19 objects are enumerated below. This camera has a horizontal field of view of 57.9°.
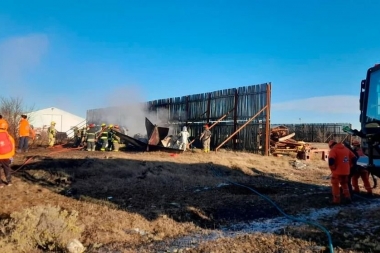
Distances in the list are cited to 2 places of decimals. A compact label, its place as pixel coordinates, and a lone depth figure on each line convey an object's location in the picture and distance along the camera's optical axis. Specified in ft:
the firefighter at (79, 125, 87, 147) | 56.42
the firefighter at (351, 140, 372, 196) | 25.37
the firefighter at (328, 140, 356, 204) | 22.00
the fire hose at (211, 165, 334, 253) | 13.73
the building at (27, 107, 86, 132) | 156.04
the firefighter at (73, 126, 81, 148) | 60.25
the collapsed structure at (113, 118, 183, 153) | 47.39
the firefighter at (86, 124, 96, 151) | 50.47
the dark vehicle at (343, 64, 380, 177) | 18.44
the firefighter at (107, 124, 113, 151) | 50.44
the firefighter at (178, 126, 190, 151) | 48.03
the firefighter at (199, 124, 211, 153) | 48.39
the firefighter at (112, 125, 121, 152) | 49.67
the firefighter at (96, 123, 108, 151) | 50.09
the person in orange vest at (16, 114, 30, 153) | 45.60
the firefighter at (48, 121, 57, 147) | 59.11
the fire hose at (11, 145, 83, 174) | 31.09
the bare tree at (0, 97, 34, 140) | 55.61
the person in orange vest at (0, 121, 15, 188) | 25.88
